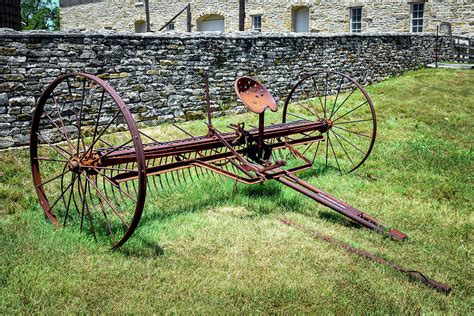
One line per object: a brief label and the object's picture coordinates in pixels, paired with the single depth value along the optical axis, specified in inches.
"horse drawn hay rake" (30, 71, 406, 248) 166.9
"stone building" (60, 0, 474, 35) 685.3
